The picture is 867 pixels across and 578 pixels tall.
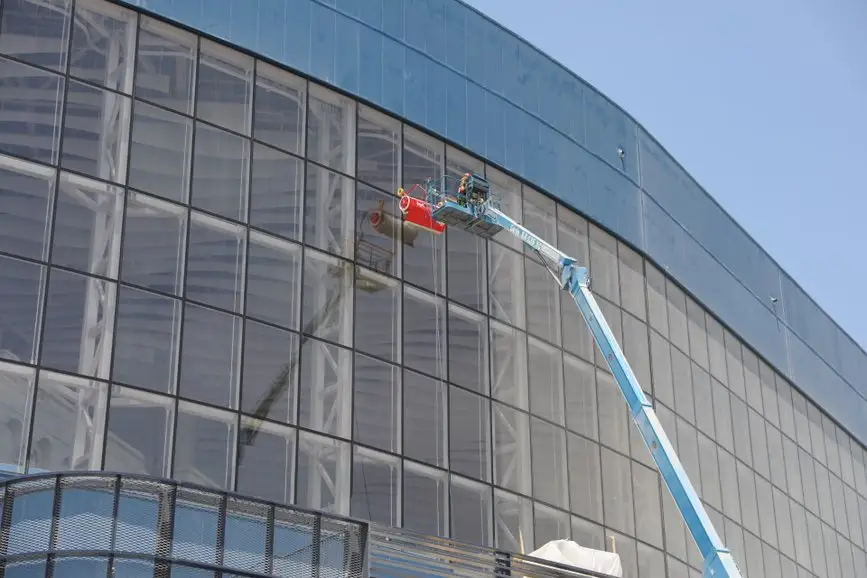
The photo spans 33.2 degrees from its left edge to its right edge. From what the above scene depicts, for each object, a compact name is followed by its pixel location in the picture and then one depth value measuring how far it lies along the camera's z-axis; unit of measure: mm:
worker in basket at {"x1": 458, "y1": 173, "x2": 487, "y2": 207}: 40781
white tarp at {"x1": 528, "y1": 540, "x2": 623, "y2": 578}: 37969
